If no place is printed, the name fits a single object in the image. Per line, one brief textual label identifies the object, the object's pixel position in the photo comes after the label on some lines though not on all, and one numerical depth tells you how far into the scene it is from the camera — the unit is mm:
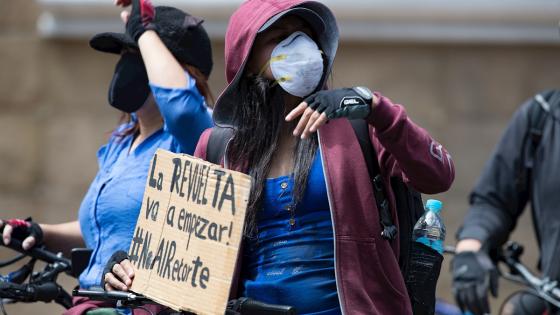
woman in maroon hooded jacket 7465
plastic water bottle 7996
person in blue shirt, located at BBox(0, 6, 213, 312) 9570
